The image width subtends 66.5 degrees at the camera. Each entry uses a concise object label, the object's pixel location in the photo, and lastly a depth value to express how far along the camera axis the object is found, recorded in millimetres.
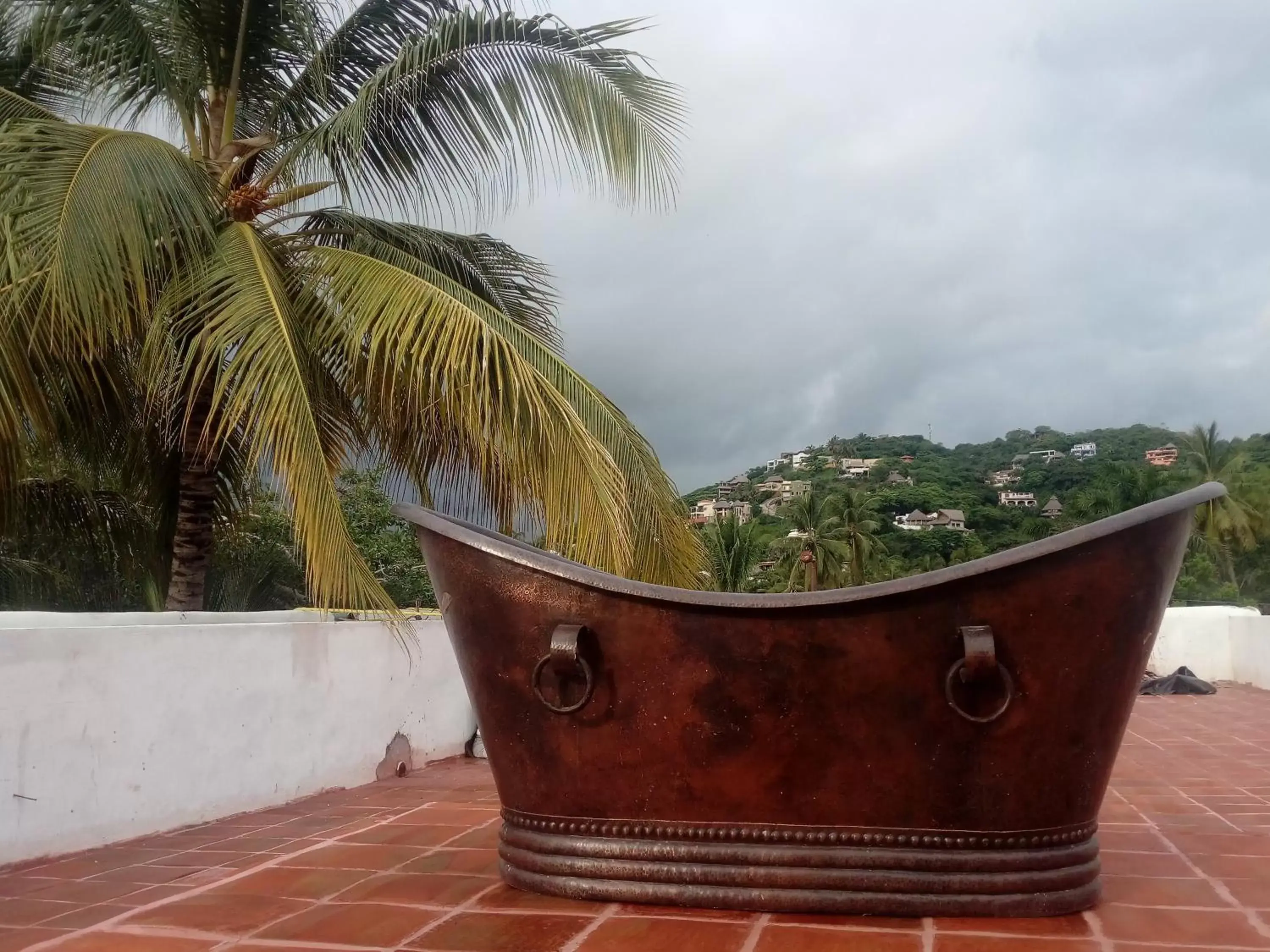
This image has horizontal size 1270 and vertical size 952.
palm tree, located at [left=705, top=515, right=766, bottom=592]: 25266
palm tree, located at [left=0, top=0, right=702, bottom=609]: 3846
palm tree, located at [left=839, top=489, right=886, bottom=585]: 32656
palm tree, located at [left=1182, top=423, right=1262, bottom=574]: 32531
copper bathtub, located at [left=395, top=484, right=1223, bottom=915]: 2051
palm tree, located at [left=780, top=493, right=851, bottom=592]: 31156
